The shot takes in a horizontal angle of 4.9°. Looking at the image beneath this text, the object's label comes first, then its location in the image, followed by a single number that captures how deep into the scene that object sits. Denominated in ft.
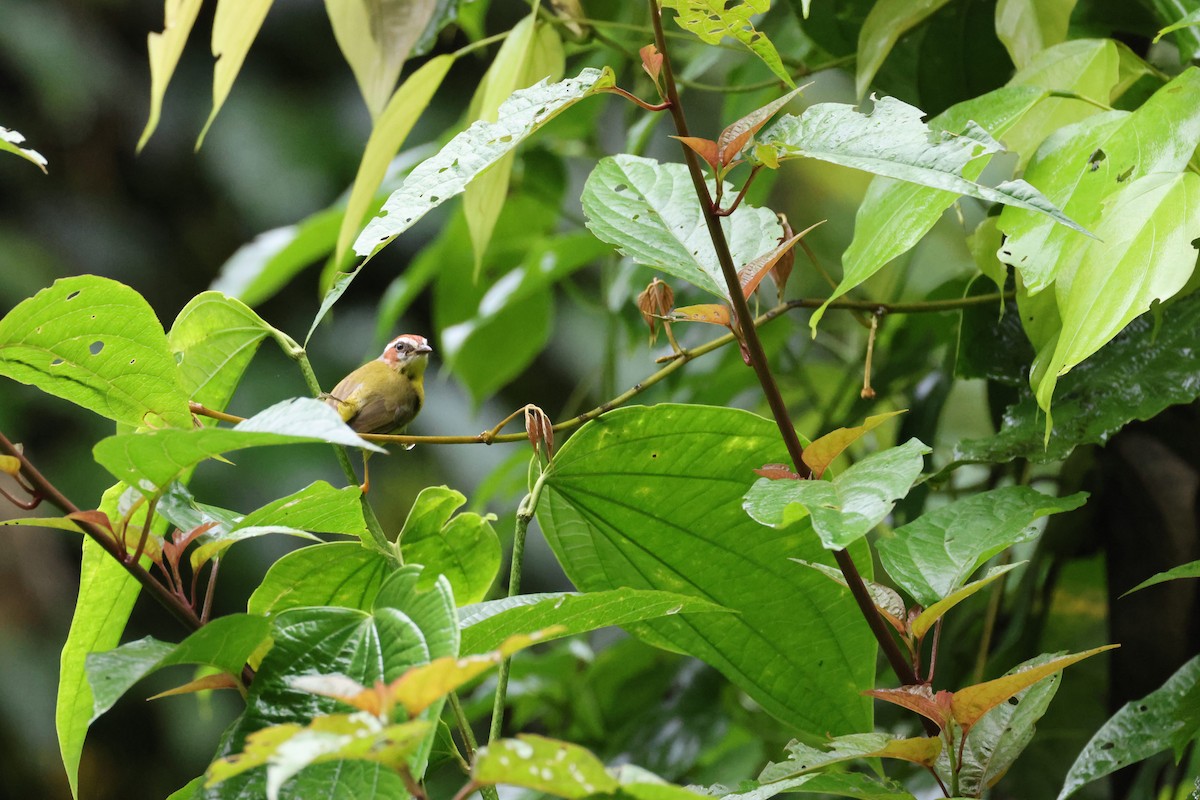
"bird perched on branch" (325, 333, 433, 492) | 25.57
